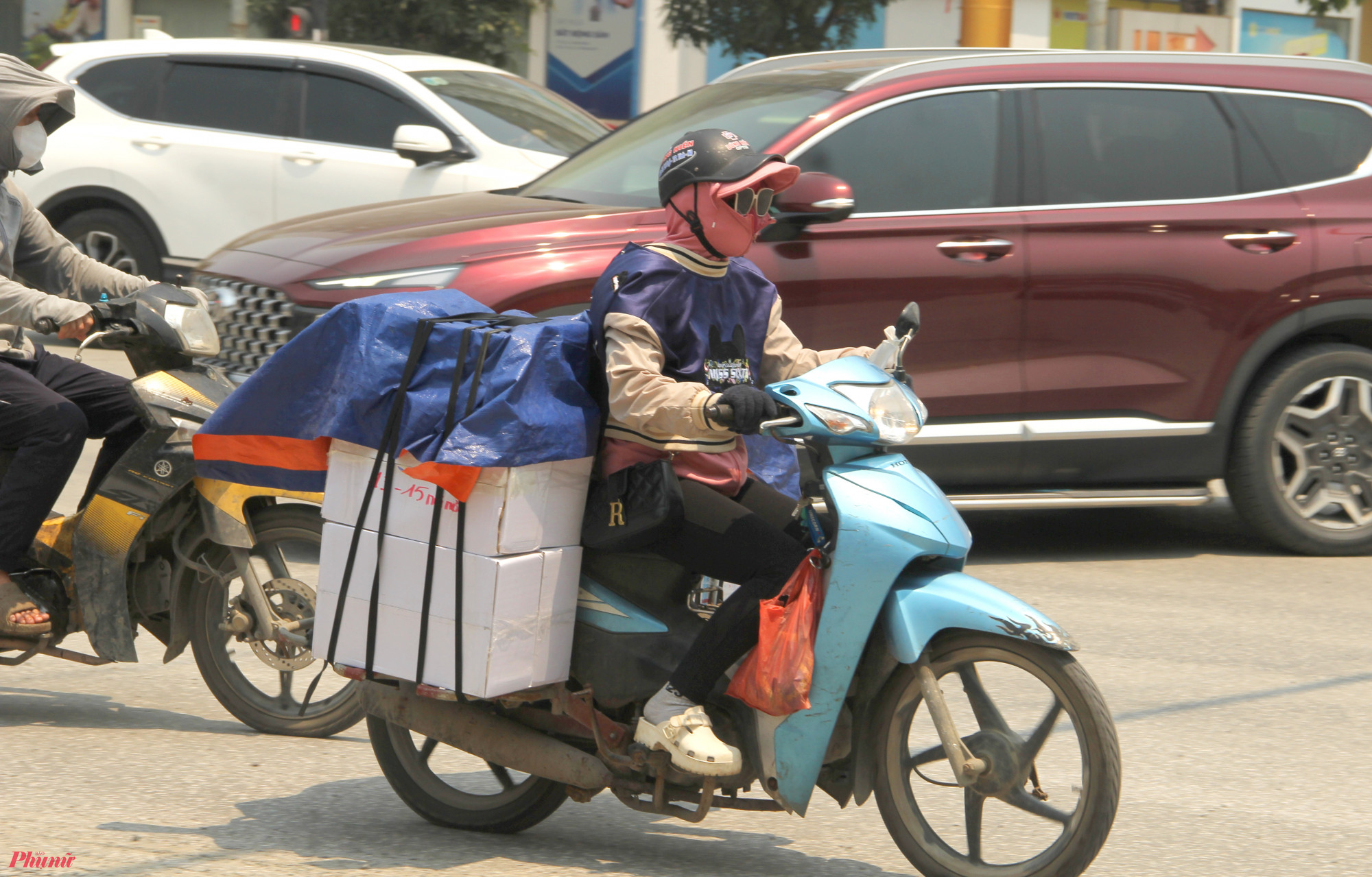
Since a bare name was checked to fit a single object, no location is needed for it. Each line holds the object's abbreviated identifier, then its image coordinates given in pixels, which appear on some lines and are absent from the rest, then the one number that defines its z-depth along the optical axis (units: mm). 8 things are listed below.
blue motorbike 6496
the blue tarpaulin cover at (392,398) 6781
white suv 20906
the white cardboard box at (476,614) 6879
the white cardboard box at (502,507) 6812
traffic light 28625
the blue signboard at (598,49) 44312
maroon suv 12883
